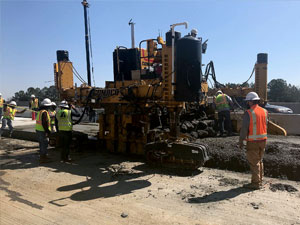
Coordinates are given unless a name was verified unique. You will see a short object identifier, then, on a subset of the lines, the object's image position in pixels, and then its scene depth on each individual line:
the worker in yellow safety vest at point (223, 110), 8.79
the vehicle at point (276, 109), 14.10
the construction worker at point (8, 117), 11.23
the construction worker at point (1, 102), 12.76
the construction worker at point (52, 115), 8.05
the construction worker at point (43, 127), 7.34
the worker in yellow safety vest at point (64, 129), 7.27
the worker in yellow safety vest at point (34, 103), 14.87
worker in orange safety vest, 4.90
